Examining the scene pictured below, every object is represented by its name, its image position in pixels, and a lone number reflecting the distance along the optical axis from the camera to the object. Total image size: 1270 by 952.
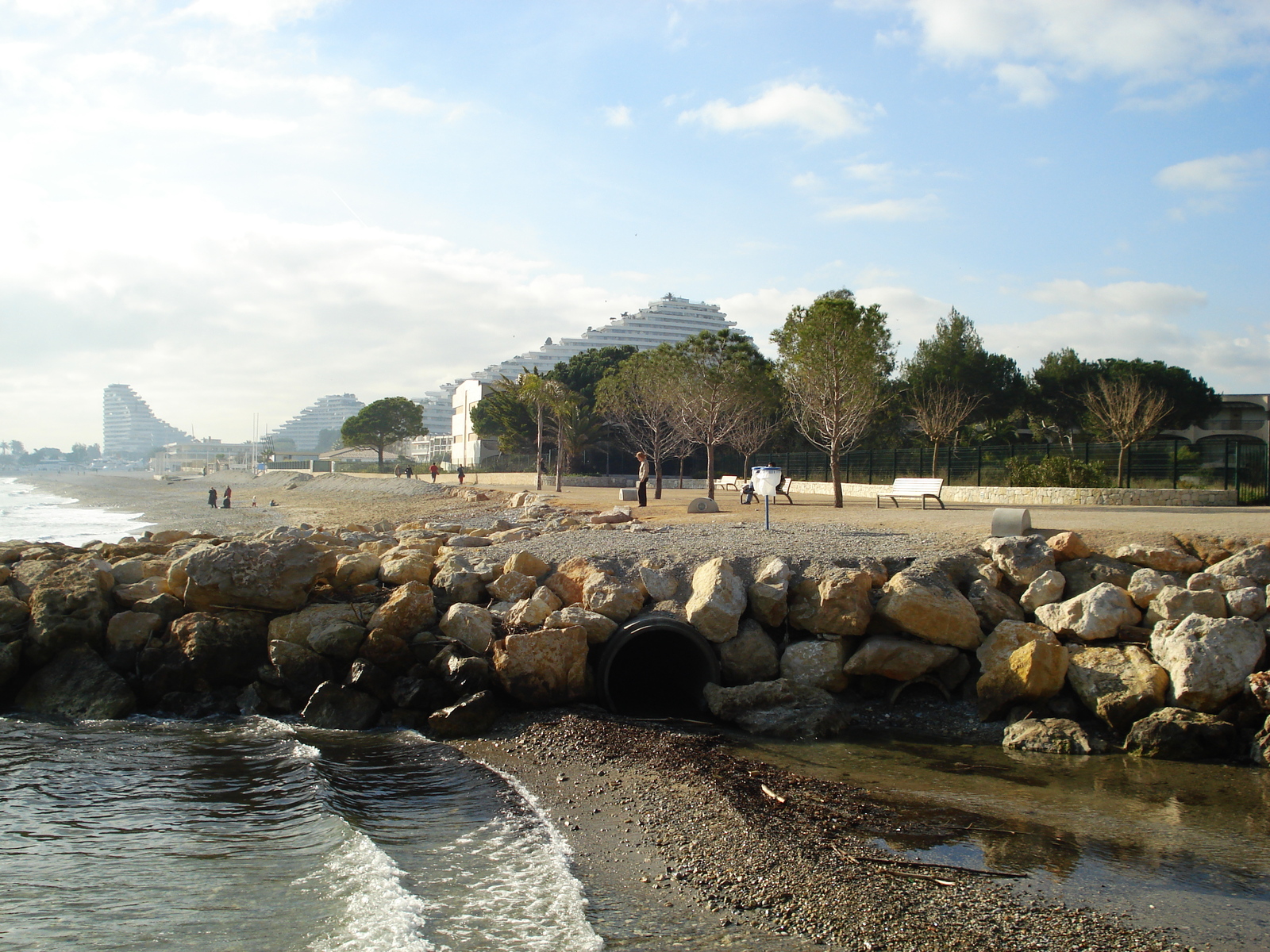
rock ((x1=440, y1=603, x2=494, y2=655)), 10.41
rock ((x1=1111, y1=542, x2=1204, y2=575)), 11.54
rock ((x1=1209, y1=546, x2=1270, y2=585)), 10.86
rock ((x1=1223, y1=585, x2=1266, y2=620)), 9.88
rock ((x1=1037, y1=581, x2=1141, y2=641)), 9.92
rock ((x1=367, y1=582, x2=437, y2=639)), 10.63
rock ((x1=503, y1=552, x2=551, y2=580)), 12.39
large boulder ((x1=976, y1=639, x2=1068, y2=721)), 9.27
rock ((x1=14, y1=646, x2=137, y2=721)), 9.93
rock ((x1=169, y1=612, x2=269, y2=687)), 10.47
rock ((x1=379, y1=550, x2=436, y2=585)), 12.34
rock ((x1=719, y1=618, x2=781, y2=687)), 10.46
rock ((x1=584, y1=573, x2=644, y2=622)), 10.97
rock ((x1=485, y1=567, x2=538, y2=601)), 11.74
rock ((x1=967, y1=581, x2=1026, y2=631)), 10.82
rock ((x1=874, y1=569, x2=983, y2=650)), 10.34
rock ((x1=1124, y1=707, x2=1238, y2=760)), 8.23
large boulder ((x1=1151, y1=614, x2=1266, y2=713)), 8.71
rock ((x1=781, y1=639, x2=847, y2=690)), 10.19
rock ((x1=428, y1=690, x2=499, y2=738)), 9.14
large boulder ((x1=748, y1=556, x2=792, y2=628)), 10.95
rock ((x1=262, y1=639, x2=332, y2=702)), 10.18
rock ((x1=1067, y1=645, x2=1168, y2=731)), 8.77
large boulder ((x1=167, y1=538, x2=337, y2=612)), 11.10
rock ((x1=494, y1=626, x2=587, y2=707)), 9.63
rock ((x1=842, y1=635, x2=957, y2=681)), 10.12
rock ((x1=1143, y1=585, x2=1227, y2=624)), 9.91
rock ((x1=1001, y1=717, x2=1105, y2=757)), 8.42
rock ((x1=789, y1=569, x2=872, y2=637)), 10.59
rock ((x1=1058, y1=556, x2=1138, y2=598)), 11.31
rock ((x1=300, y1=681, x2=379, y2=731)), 9.55
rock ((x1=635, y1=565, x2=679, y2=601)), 11.43
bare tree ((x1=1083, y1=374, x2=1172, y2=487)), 28.48
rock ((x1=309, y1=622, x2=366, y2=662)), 10.44
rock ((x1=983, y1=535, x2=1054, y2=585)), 11.38
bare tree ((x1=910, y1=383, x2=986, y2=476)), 34.84
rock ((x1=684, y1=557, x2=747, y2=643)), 10.61
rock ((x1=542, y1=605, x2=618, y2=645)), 10.42
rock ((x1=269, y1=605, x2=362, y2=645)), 10.72
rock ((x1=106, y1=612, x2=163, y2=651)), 10.93
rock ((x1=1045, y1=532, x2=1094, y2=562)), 11.78
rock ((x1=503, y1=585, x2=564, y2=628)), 10.80
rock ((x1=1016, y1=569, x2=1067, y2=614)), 10.91
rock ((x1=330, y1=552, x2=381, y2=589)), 12.35
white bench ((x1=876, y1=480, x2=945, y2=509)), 21.31
